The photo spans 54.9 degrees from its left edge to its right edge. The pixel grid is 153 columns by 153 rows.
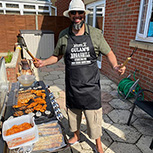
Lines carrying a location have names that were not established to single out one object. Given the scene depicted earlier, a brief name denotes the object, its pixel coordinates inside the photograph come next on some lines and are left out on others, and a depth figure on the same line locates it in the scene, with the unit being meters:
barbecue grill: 1.89
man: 2.03
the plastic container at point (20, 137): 1.51
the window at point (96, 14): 6.62
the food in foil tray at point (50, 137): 1.71
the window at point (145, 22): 3.70
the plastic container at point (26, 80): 2.92
